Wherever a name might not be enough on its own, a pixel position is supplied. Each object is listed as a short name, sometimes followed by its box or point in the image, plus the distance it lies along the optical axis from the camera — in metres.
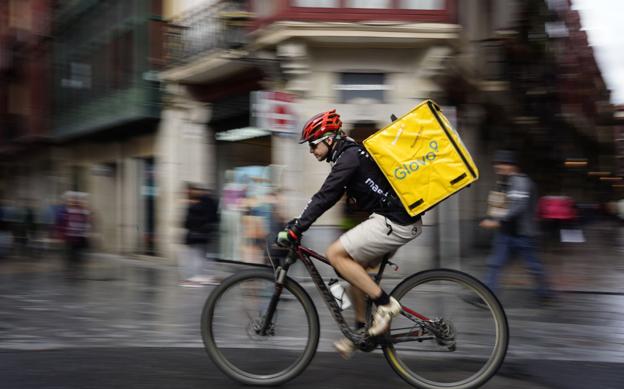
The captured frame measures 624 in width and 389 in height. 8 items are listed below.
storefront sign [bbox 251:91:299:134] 10.07
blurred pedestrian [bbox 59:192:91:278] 14.59
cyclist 4.53
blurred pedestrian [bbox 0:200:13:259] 17.77
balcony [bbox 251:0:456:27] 12.79
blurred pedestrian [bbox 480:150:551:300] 8.64
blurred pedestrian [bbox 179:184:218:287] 11.50
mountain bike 4.54
